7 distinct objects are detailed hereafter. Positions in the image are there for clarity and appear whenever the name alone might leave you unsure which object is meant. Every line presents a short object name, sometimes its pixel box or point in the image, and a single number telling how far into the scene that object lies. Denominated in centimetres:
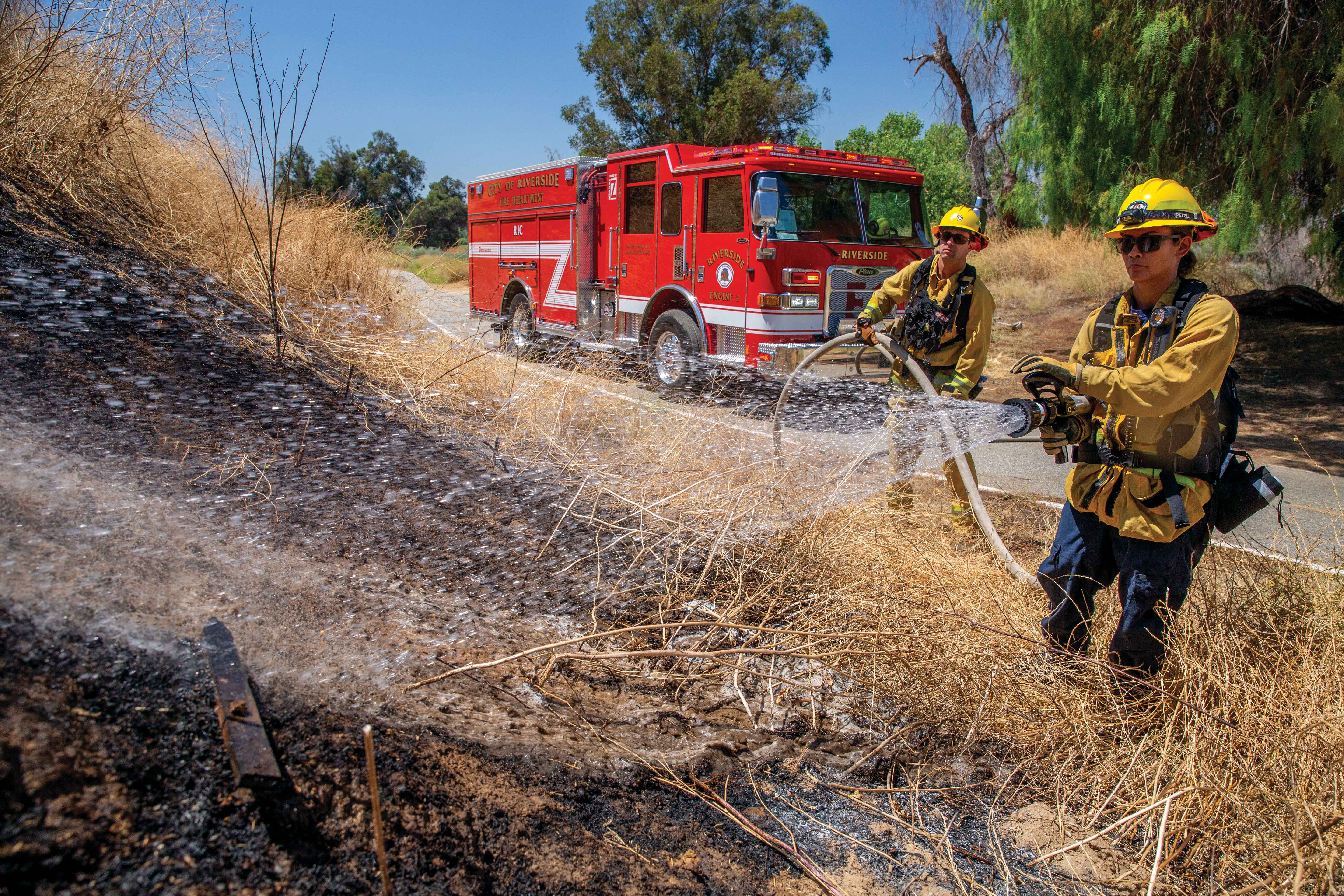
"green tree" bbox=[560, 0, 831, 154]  2875
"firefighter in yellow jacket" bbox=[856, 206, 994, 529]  424
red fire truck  774
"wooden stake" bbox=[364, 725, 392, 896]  145
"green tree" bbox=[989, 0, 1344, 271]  752
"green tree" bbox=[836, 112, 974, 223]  2258
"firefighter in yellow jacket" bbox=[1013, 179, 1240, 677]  224
